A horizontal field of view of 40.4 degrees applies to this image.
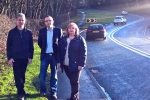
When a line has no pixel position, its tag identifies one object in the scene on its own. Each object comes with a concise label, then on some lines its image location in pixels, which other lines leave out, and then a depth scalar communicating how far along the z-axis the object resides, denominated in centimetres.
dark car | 1869
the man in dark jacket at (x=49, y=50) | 484
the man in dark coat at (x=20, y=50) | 464
